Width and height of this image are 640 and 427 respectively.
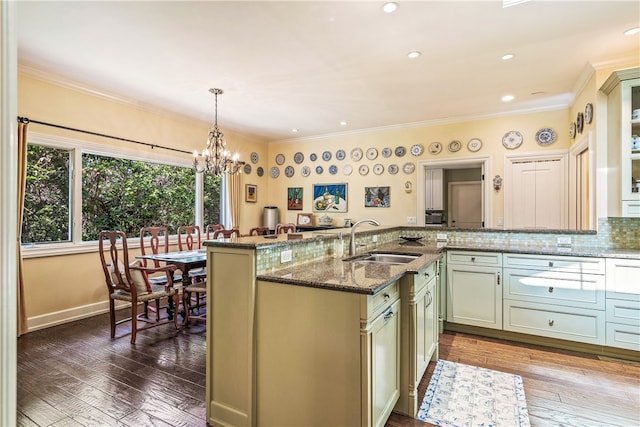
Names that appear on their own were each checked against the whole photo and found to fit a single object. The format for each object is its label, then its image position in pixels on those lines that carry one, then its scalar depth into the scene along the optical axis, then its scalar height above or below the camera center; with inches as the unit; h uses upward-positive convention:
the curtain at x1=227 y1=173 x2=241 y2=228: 234.1 +13.2
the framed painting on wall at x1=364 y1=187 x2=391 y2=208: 228.7 +13.1
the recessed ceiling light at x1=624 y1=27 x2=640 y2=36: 106.9 +61.6
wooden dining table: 131.5 -18.5
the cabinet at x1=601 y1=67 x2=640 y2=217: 118.4 +27.6
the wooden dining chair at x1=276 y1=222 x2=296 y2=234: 201.1 -8.1
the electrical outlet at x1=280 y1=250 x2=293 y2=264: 83.7 -10.7
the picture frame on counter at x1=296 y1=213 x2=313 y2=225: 253.9 -2.9
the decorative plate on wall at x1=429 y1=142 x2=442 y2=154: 210.4 +44.3
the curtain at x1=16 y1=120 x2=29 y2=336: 129.7 +6.3
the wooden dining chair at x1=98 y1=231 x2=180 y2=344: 124.3 -27.8
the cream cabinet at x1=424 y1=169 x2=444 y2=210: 243.4 +19.7
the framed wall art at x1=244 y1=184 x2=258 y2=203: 252.2 +17.8
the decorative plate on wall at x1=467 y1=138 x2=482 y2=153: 199.5 +43.9
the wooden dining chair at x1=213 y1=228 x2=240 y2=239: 170.5 -9.7
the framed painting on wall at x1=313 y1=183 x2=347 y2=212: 245.6 +13.9
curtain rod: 133.5 +40.2
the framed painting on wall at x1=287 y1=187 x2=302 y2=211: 263.4 +14.0
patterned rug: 80.7 -50.4
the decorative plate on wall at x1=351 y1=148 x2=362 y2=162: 238.8 +45.2
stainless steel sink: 113.7 -15.1
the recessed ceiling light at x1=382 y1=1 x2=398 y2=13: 91.5 +59.7
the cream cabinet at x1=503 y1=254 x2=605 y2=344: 116.8 -30.5
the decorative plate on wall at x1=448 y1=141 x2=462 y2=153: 204.8 +44.3
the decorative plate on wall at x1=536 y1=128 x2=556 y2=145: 180.2 +44.5
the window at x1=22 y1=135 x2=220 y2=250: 145.8 +12.4
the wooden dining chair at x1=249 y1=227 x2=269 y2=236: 190.4 -10.0
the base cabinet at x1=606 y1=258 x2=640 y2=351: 111.5 -30.3
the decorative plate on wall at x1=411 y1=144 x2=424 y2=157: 216.4 +44.4
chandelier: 170.1 +31.6
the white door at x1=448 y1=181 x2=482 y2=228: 288.4 +10.6
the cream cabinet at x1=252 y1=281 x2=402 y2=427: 64.2 -30.0
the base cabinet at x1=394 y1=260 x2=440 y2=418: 83.1 -33.3
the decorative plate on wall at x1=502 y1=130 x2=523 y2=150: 188.9 +44.8
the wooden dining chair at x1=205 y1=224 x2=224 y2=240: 192.8 -8.4
